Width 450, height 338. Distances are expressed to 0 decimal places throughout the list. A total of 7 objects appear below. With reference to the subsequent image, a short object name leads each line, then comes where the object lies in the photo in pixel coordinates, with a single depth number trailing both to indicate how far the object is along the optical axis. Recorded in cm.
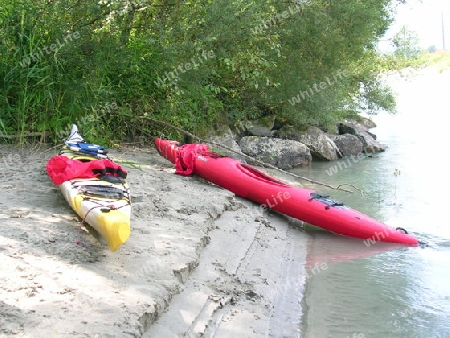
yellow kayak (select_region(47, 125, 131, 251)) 359
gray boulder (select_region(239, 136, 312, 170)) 1047
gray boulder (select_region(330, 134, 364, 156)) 1315
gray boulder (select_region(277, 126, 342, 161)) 1182
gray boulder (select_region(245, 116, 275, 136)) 1151
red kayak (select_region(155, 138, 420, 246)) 601
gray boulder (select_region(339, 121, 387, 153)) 1380
